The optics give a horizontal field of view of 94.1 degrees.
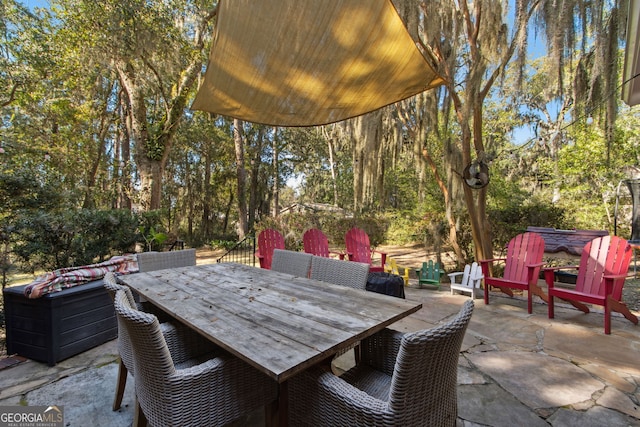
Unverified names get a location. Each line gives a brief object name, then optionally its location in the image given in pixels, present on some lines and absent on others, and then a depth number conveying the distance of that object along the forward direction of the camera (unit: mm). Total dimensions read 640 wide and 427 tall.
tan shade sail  2088
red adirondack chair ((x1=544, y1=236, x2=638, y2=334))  2584
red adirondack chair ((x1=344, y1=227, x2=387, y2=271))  4578
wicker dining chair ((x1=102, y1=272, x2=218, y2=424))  1536
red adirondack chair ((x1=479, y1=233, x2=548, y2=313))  3111
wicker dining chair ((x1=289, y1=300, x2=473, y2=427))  904
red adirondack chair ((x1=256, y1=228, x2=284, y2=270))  4395
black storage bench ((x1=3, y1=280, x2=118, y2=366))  2162
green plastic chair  4352
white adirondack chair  3805
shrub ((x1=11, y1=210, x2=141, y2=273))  3057
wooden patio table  1059
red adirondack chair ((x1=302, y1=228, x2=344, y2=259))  4699
